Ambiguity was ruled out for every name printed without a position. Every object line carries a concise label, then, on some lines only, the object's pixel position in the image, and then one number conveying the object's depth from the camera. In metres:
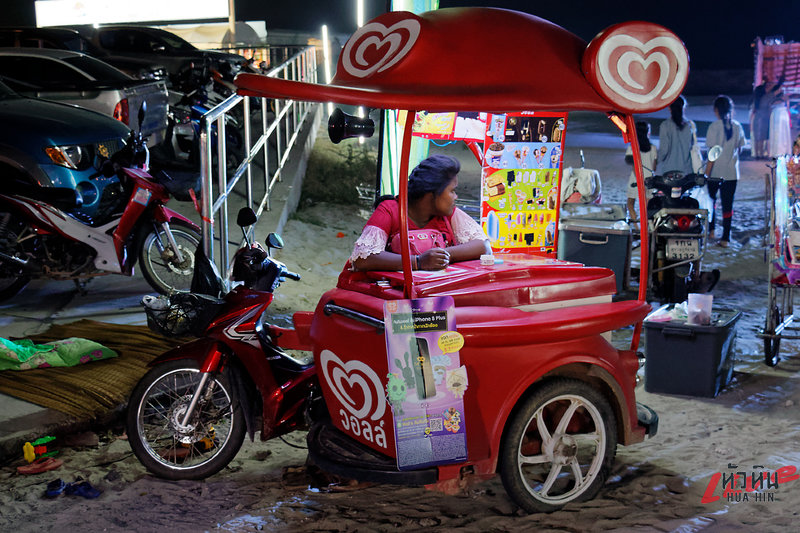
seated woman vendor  4.23
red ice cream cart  3.58
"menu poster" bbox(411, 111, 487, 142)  7.41
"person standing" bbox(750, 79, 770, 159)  15.77
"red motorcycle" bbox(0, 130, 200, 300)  6.58
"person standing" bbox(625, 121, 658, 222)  9.10
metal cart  6.16
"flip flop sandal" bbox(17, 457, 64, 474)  4.38
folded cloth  5.32
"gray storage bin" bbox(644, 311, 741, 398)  5.62
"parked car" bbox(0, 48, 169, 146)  9.88
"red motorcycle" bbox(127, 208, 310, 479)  4.19
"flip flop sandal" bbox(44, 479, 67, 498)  4.13
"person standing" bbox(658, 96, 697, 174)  9.15
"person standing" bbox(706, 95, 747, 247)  9.98
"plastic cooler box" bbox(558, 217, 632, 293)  7.94
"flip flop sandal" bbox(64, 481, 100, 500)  4.15
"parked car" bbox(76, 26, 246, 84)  15.38
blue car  6.90
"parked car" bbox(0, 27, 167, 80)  13.00
